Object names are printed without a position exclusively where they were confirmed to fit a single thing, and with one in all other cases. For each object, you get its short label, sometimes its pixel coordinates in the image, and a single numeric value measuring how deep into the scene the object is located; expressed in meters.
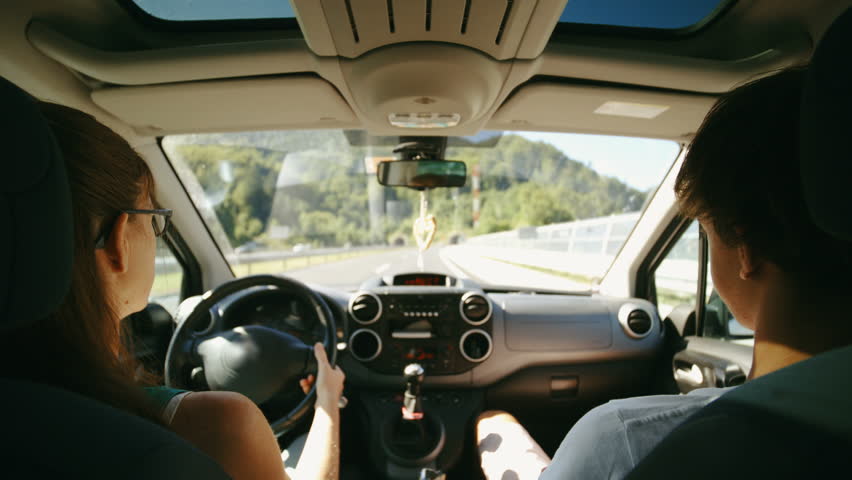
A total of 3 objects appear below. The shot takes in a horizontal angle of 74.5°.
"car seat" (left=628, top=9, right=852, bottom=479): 0.40
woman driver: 0.52
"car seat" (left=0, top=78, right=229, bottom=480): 0.39
